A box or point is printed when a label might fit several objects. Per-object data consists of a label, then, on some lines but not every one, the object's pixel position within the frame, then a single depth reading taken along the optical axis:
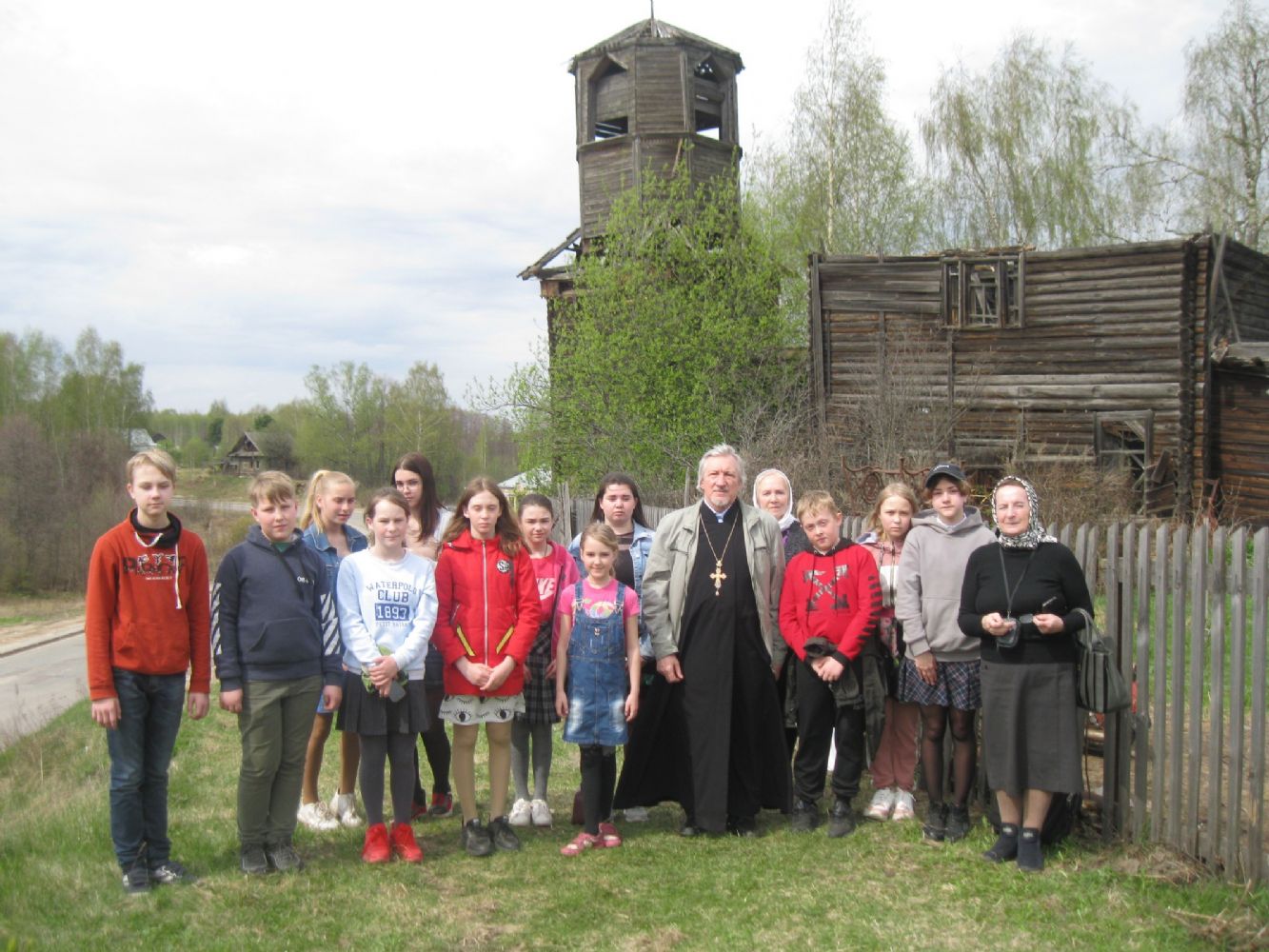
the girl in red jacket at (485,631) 5.15
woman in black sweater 4.77
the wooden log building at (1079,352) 17.17
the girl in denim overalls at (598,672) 5.27
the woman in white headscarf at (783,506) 6.01
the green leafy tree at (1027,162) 29.75
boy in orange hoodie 4.54
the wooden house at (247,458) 78.75
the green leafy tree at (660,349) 20.67
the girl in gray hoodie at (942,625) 5.22
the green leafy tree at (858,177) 28.91
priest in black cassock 5.48
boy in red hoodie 5.41
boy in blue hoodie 4.78
